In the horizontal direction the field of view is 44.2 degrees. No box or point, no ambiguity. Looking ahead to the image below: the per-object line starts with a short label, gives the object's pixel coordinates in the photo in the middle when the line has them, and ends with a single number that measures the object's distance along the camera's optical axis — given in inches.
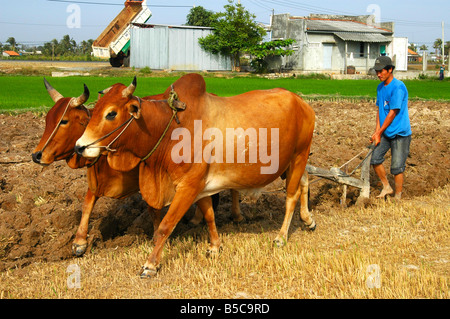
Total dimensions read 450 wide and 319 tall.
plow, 266.1
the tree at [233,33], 1416.1
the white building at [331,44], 1496.1
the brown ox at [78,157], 192.7
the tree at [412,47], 3704.0
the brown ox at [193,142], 177.8
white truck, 1497.3
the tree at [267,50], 1433.3
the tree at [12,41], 3403.1
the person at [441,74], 1353.3
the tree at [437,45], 3676.2
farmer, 265.9
